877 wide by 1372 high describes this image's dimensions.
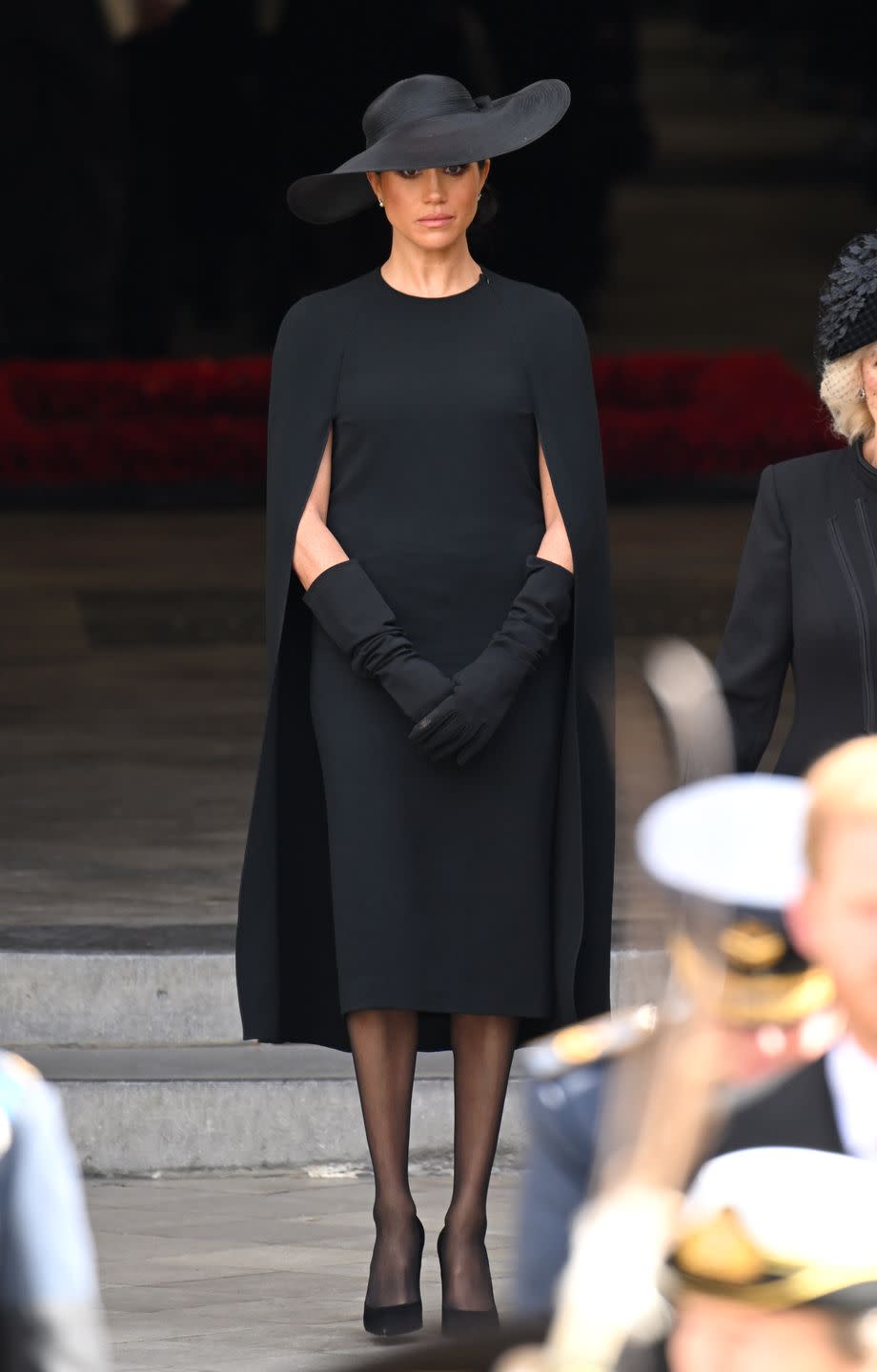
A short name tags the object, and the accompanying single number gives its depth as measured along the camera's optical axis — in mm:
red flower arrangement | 33156
